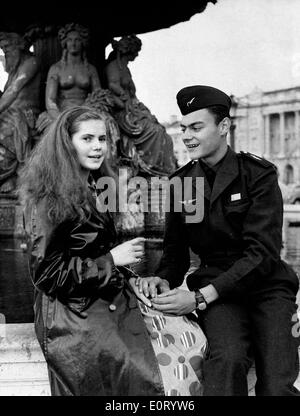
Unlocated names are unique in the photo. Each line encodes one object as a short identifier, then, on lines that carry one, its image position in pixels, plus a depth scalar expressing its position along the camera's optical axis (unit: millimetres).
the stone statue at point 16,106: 6004
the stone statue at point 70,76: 6129
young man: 1807
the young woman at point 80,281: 1725
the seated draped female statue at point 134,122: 6426
